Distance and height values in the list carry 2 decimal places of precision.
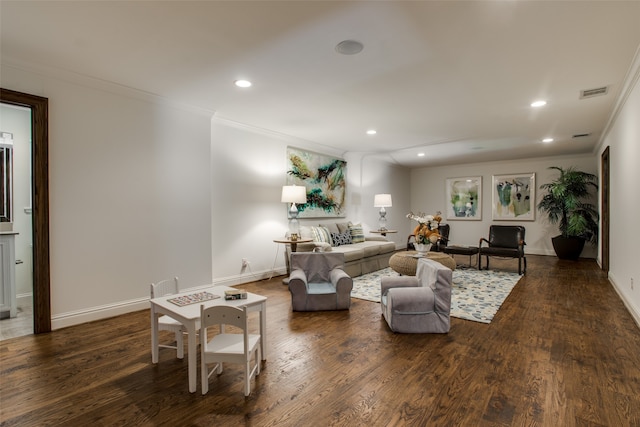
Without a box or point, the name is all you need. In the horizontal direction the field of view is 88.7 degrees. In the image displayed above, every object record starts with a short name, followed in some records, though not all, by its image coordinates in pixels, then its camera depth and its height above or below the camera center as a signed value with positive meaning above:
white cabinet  3.65 -0.69
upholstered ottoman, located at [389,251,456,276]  4.79 -0.76
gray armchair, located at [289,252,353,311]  3.85 -0.87
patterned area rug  3.87 -1.18
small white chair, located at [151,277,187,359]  2.54 -0.86
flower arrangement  4.98 -0.30
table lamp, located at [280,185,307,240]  5.45 +0.31
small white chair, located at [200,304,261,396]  2.04 -0.90
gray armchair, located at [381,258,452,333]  3.17 -0.94
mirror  4.21 +0.53
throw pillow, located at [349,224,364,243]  6.77 -0.45
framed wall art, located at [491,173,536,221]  8.75 +0.36
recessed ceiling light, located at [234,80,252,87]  3.53 +1.42
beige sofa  5.56 -0.64
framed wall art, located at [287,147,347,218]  6.29 +0.66
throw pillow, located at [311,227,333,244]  5.90 -0.41
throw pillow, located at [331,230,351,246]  6.38 -0.52
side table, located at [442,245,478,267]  6.31 -0.78
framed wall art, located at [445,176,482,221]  9.55 +0.37
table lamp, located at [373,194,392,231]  7.92 +0.27
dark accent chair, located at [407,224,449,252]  8.23 -0.58
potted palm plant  7.45 -0.02
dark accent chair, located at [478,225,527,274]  6.33 -0.62
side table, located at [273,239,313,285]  5.12 -0.46
